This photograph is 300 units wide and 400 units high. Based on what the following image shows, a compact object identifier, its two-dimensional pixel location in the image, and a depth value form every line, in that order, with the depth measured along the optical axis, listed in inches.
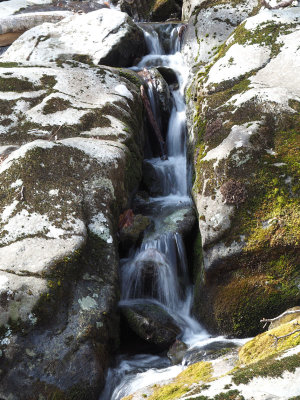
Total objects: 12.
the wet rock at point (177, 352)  265.3
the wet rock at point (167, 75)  607.8
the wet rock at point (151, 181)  455.8
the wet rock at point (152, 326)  281.0
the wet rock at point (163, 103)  543.2
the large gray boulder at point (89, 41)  628.1
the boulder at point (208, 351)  234.8
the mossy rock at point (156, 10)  879.7
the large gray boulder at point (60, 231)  229.3
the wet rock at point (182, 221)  352.8
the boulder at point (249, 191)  271.6
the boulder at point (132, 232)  339.9
